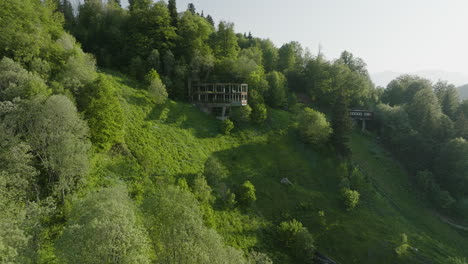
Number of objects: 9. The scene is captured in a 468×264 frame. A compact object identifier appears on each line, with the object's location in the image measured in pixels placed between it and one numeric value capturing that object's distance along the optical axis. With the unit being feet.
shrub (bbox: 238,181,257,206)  125.18
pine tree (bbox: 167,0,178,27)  198.18
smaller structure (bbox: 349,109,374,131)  240.94
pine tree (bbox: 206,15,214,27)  335.38
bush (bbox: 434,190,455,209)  165.89
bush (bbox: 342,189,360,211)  138.72
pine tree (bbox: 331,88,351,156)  178.60
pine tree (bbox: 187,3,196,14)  302.31
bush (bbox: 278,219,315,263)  112.27
